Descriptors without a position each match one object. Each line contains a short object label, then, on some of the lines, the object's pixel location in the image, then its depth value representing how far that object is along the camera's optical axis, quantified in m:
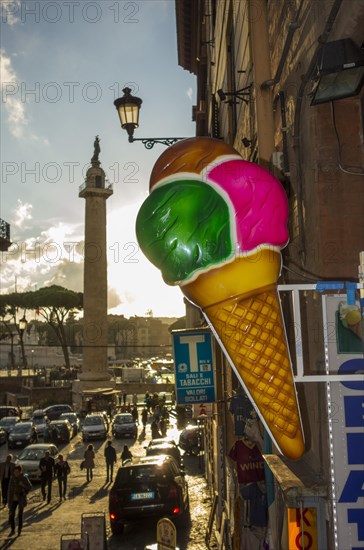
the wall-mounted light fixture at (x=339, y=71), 3.97
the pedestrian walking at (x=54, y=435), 31.00
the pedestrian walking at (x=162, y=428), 32.42
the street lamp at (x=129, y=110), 11.06
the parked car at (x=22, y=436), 30.19
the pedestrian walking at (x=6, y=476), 16.32
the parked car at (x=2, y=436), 32.38
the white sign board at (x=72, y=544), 9.24
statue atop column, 59.28
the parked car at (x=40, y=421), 33.75
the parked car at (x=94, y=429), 32.56
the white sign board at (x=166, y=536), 8.00
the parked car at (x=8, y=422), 34.38
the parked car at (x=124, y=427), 33.28
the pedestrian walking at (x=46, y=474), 17.09
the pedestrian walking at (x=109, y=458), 20.39
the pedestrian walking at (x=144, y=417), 37.02
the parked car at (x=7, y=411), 40.72
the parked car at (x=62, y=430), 31.47
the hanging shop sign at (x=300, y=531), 3.89
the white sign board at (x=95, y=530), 10.10
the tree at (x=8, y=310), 89.81
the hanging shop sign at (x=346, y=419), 3.43
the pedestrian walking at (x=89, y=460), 20.38
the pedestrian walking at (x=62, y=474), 17.61
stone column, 53.09
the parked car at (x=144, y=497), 13.11
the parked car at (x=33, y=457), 20.88
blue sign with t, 12.59
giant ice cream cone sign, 3.47
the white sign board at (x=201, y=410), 15.32
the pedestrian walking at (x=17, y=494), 13.48
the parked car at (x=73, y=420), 35.88
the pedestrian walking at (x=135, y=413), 40.84
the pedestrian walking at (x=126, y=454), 21.81
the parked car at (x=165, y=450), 20.92
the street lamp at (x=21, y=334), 39.25
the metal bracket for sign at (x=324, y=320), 3.47
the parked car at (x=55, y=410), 41.84
